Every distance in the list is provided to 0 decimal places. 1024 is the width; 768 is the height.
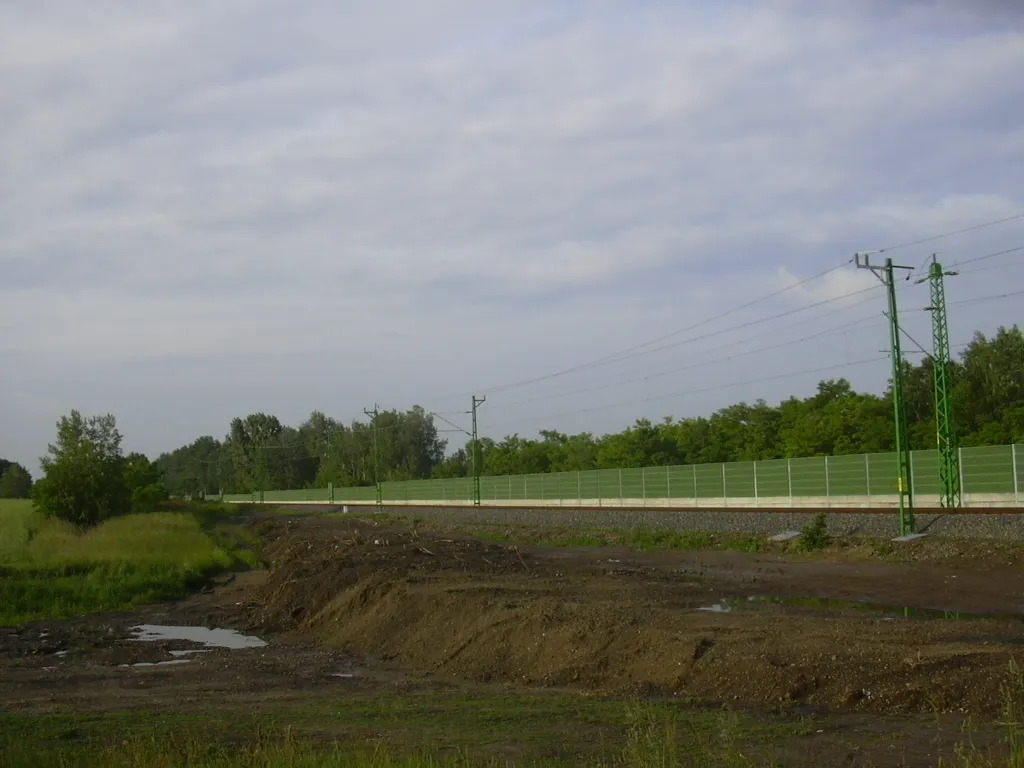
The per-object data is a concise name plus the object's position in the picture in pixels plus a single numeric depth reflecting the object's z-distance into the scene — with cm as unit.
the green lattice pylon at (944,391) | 3762
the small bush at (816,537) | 3219
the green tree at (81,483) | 5400
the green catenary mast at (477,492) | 7675
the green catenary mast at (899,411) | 3200
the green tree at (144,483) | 6562
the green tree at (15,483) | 14962
